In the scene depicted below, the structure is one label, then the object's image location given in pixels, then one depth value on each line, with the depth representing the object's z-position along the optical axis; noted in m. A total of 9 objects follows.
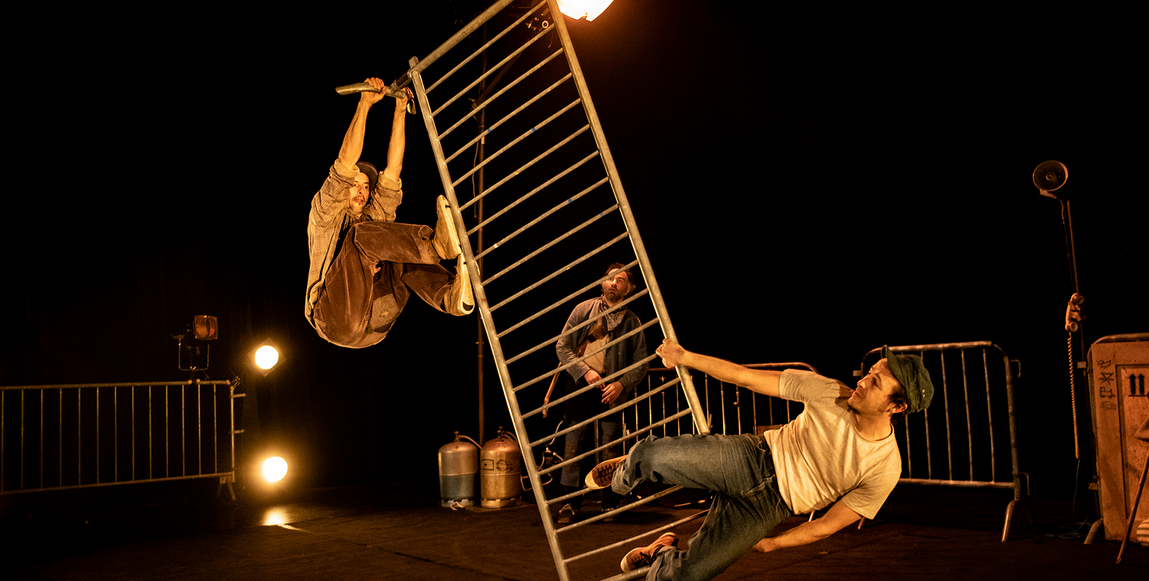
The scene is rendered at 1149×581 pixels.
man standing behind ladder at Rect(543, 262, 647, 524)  4.50
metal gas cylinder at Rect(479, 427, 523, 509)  5.43
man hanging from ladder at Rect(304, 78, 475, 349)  2.86
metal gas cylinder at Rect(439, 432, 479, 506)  5.50
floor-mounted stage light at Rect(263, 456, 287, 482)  6.02
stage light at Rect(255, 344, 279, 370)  6.09
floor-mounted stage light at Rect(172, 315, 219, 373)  5.68
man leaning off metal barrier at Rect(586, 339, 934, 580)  2.48
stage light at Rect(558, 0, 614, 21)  4.86
